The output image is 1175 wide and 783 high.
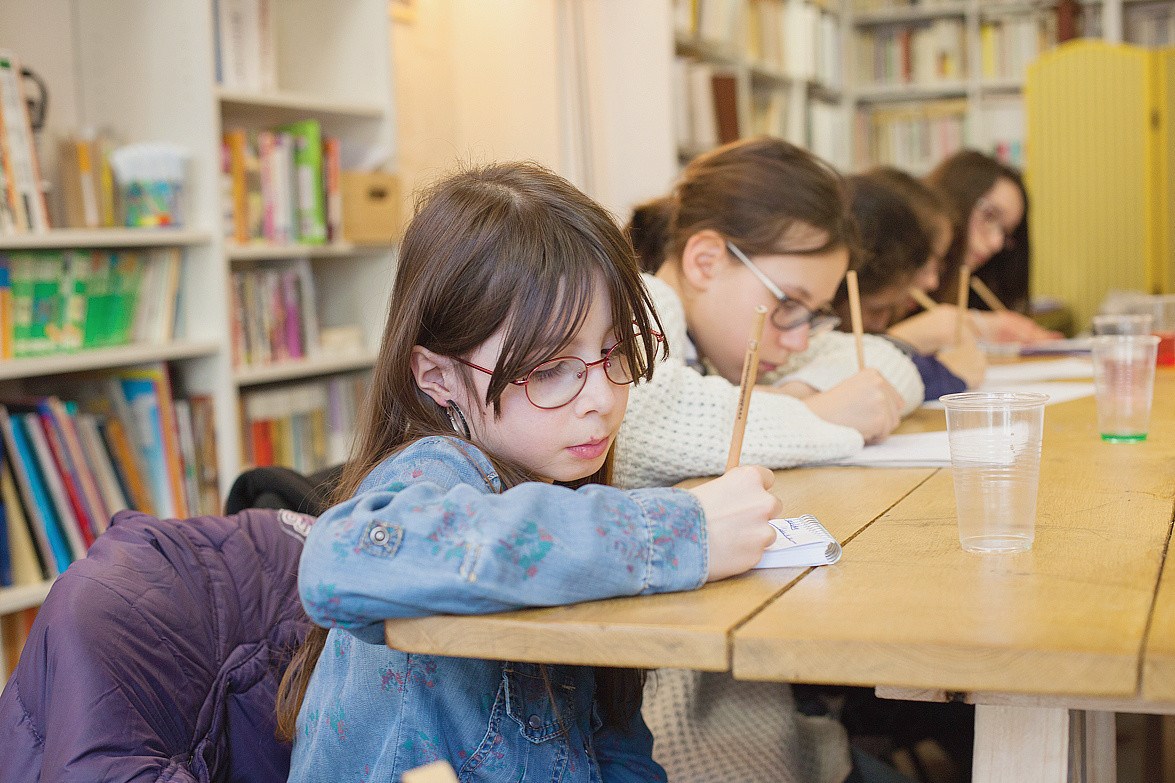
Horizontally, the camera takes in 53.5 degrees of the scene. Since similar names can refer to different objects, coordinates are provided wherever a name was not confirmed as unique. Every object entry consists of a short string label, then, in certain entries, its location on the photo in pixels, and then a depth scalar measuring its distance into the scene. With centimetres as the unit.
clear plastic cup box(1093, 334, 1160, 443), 150
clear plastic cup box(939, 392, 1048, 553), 92
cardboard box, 304
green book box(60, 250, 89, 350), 242
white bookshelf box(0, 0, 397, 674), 259
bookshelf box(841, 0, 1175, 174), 559
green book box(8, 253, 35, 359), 232
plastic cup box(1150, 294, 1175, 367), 249
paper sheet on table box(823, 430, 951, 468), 145
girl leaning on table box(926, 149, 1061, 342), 364
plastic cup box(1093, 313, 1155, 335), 202
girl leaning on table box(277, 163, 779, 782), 81
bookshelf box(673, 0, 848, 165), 416
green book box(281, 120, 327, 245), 297
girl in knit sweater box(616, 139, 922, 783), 141
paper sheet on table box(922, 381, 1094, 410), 205
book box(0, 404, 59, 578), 225
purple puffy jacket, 96
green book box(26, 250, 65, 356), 236
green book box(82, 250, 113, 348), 247
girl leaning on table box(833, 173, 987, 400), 248
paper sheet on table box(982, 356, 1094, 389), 241
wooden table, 70
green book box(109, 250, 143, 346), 253
